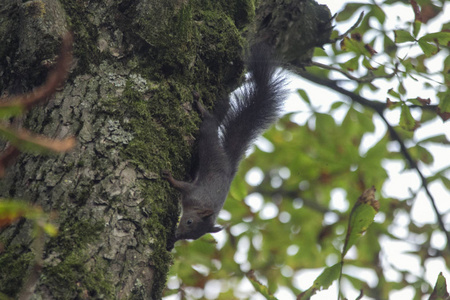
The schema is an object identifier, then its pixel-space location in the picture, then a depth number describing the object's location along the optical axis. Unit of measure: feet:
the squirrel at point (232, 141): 21.40
